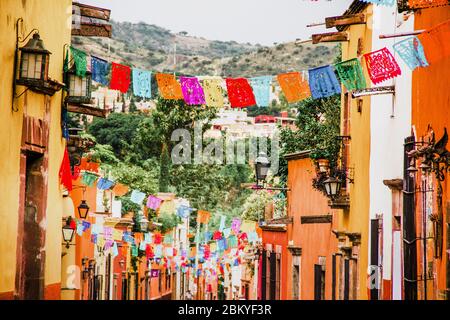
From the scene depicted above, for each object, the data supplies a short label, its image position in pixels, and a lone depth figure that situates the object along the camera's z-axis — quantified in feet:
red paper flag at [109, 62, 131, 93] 58.29
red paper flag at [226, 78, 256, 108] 60.44
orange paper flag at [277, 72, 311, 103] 58.39
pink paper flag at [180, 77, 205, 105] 60.44
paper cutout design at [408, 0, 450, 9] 42.22
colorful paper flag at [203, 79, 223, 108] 60.77
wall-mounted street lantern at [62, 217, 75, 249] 70.13
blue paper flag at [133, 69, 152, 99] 59.11
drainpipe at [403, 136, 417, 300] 53.26
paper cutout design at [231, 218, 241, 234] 156.20
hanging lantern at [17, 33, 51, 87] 48.14
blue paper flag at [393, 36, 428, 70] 46.37
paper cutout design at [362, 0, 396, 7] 44.39
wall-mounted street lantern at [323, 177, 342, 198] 72.93
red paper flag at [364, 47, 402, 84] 52.70
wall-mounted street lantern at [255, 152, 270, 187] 87.04
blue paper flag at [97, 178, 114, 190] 94.43
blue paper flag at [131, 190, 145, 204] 113.80
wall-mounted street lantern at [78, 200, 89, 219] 81.05
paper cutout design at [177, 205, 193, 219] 169.27
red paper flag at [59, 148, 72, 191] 61.36
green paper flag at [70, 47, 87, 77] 58.29
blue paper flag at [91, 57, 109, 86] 58.08
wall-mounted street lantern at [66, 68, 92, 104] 59.31
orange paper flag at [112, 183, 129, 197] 119.14
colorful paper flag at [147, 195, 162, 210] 121.15
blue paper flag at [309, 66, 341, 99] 57.52
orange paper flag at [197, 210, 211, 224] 164.99
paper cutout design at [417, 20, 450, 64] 43.27
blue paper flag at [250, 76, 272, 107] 60.03
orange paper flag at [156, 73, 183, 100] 60.13
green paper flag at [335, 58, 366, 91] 56.29
